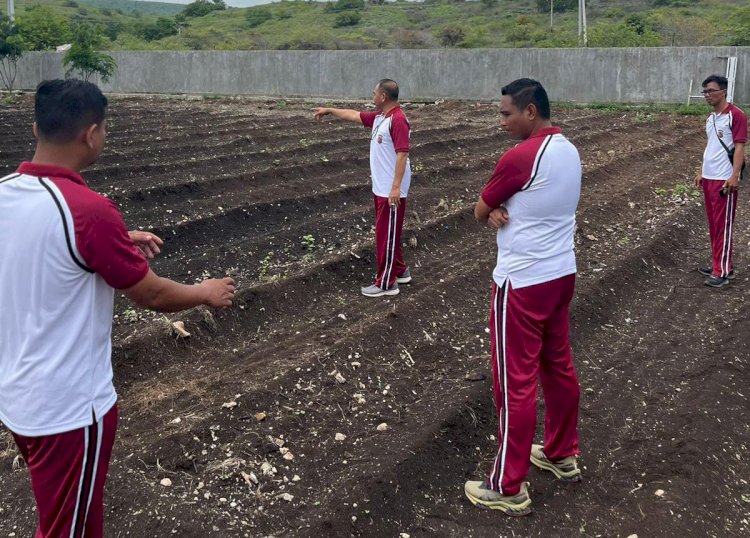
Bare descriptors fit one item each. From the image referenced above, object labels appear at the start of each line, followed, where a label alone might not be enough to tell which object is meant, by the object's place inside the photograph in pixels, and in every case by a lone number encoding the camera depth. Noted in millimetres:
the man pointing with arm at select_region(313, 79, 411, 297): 6109
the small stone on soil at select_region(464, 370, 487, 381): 5008
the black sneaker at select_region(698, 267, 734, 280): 7316
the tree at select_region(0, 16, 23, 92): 28359
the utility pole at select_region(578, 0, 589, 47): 31838
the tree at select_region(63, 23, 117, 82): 25688
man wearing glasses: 6574
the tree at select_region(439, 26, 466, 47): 43875
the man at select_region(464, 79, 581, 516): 3402
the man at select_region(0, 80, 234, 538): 2262
